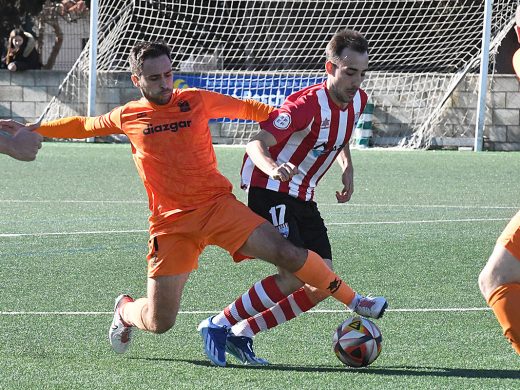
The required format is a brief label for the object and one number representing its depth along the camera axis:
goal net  41.50
